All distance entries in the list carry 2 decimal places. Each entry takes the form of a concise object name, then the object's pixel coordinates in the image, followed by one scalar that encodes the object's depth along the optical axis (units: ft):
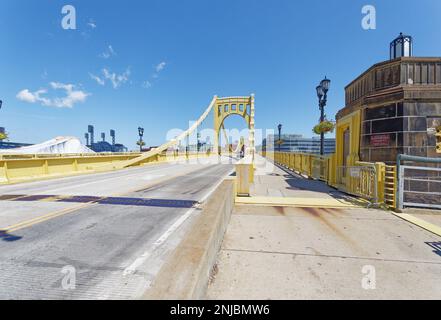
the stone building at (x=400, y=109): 18.72
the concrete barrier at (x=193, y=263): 5.17
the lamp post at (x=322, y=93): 39.29
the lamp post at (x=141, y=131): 120.92
